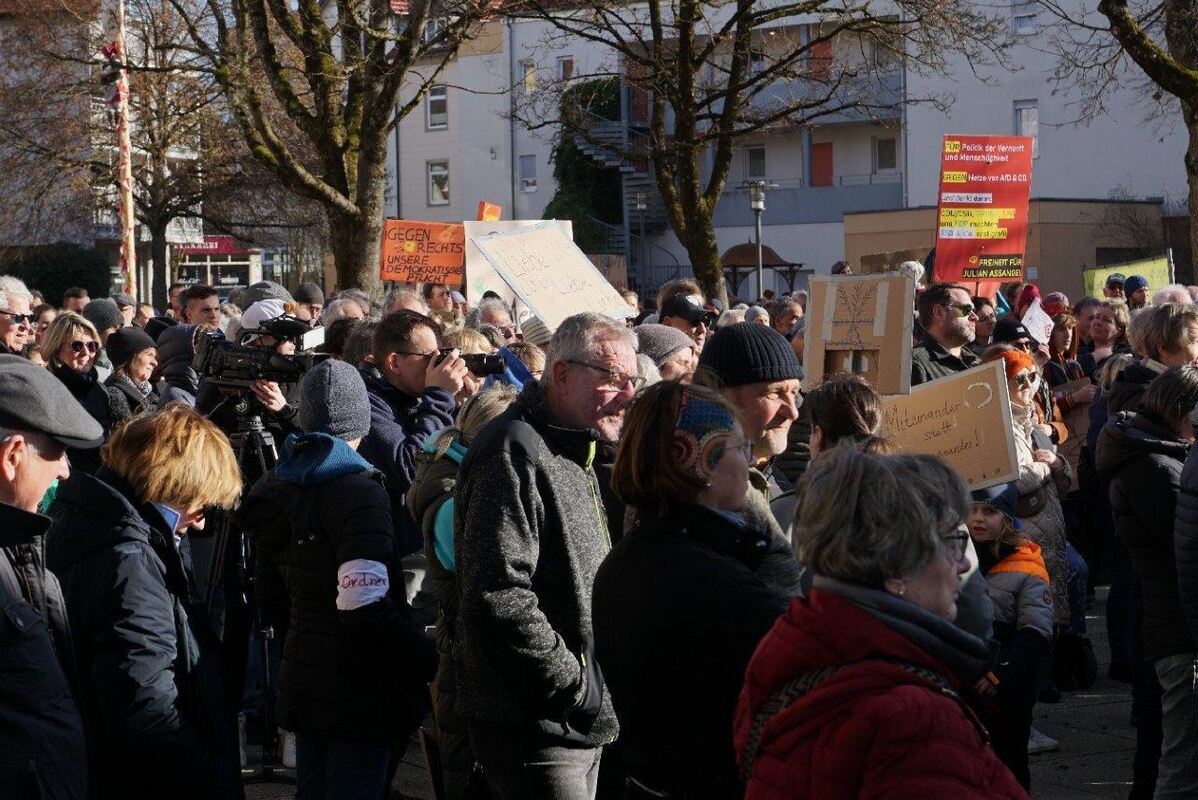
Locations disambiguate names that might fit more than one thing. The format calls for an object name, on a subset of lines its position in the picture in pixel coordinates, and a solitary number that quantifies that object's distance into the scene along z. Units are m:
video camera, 6.25
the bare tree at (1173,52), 14.77
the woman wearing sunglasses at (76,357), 7.98
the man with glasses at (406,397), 6.23
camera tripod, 5.60
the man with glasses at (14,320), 9.29
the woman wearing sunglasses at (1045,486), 6.72
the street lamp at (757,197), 26.25
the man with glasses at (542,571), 3.79
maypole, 22.28
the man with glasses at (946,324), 7.87
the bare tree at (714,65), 18.91
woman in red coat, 2.34
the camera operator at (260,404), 6.30
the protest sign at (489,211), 17.36
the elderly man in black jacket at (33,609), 3.05
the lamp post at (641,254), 46.55
